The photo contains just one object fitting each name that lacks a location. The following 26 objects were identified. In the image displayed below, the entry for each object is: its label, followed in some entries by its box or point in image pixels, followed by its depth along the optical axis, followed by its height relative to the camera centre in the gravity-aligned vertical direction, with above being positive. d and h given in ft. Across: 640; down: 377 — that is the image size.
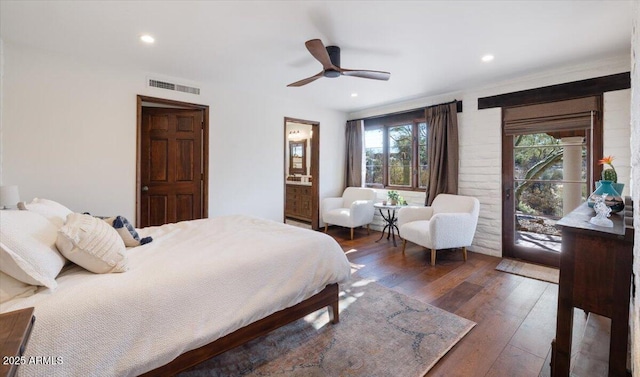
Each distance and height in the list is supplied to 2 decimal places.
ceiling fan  7.38 +3.74
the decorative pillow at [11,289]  3.70 -1.47
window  15.48 +2.04
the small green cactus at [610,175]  6.47 +0.31
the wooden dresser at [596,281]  4.31 -1.53
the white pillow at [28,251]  3.72 -0.98
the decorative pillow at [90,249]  4.53 -1.09
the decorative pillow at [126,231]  6.15 -1.08
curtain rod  13.47 +4.27
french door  10.39 +0.81
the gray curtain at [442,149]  13.44 +1.91
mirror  22.62 +2.44
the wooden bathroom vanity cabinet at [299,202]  18.79 -1.18
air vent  11.34 +4.22
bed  3.56 -1.82
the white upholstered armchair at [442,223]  11.06 -1.57
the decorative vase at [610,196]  6.01 -0.16
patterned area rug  5.42 -3.56
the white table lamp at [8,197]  7.37 -0.38
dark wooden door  12.16 +0.86
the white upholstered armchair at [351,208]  15.25 -1.33
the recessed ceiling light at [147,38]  8.19 +4.44
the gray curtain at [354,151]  17.93 +2.31
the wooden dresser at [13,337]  2.21 -1.40
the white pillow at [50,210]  5.53 -0.57
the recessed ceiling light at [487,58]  9.50 +4.57
